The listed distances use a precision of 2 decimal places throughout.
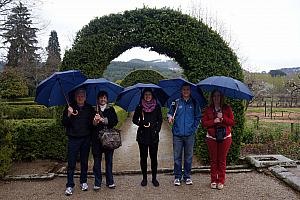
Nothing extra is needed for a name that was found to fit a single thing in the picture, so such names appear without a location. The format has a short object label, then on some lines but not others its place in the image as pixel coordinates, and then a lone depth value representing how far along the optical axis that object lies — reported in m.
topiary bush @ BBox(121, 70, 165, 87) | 27.02
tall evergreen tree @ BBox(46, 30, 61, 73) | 33.06
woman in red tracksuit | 5.55
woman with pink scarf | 5.59
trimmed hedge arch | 7.58
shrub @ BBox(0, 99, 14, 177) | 6.36
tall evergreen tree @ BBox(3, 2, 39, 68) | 32.78
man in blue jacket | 5.69
